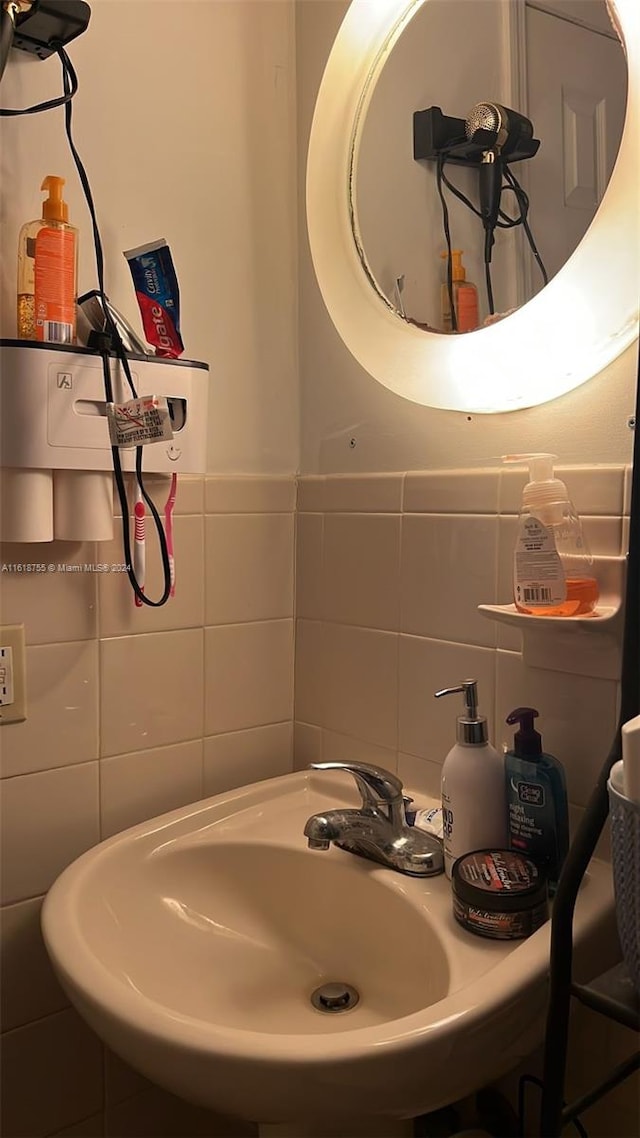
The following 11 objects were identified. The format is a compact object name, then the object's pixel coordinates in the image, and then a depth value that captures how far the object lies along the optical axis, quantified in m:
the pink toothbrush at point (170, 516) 1.12
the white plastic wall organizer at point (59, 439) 0.94
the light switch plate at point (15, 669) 1.01
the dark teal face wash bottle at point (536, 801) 0.87
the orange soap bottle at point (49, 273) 0.95
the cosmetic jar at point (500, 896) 0.80
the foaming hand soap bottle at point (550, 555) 0.86
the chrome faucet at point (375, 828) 0.97
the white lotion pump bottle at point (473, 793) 0.89
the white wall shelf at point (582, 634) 0.85
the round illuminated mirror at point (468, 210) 0.86
